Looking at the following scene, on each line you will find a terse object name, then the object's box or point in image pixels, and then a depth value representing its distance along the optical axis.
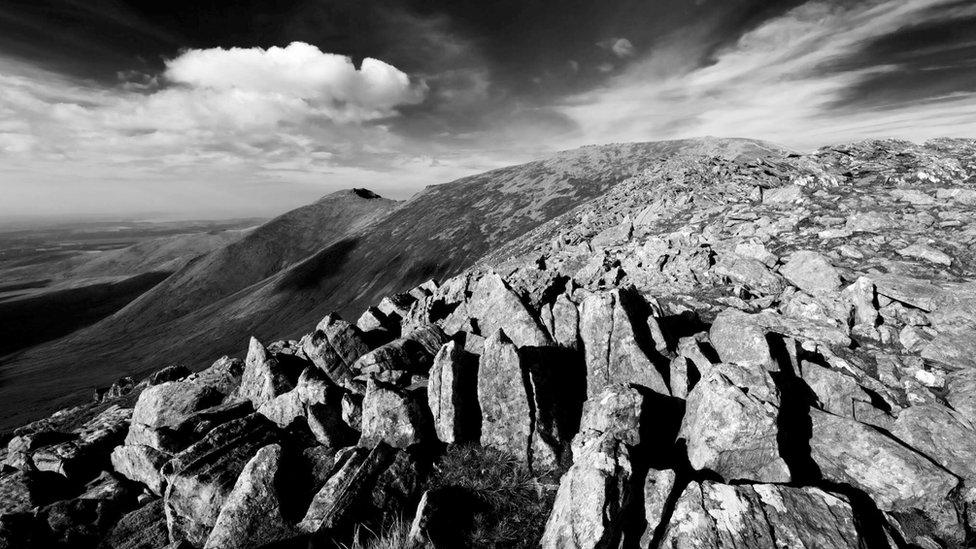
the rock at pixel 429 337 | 21.69
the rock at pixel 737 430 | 11.91
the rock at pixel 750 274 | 23.59
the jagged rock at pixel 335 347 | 21.61
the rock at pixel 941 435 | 11.73
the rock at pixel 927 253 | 22.42
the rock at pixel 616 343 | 15.93
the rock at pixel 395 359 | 19.83
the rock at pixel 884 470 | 10.98
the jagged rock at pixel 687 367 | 15.12
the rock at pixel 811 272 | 21.52
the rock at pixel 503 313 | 18.83
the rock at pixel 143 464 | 15.33
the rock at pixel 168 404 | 17.62
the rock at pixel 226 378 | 21.83
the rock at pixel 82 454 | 17.12
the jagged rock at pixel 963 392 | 13.08
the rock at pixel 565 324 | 18.42
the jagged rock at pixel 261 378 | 19.39
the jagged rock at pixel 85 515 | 13.47
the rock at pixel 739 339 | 15.63
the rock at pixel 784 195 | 36.33
